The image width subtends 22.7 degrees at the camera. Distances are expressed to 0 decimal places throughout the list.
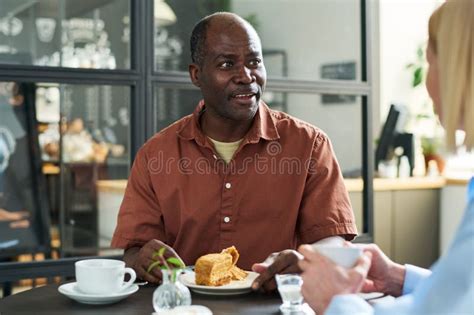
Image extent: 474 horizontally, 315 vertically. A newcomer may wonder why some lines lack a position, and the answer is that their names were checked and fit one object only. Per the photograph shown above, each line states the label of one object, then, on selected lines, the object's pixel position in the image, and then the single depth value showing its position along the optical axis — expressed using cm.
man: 272
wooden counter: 484
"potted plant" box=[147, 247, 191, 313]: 213
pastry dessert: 229
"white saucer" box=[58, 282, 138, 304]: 221
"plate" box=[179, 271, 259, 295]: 227
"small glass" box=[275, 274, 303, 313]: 217
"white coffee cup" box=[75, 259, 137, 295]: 222
